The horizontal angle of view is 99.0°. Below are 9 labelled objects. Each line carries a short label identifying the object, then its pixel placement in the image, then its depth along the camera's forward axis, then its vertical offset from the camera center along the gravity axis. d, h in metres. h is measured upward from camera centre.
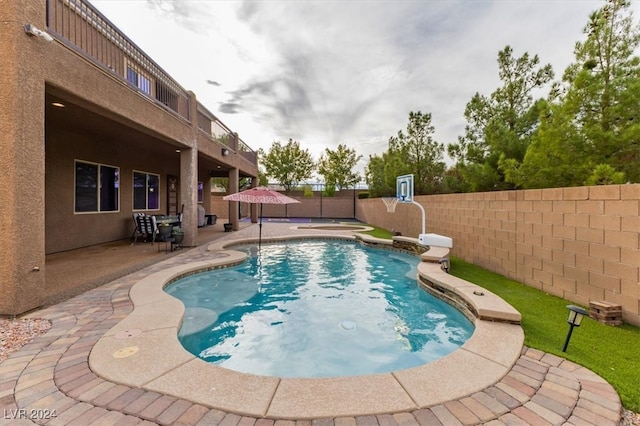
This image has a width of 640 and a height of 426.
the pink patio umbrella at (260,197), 9.51 +0.37
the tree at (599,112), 6.15 +2.33
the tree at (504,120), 10.05 +3.47
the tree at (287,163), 32.78 +5.36
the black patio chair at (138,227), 9.62 -0.73
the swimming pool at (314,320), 3.91 -2.11
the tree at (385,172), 17.48 +2.57
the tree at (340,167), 34.06 +5.14
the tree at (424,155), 16.72 +3.34
